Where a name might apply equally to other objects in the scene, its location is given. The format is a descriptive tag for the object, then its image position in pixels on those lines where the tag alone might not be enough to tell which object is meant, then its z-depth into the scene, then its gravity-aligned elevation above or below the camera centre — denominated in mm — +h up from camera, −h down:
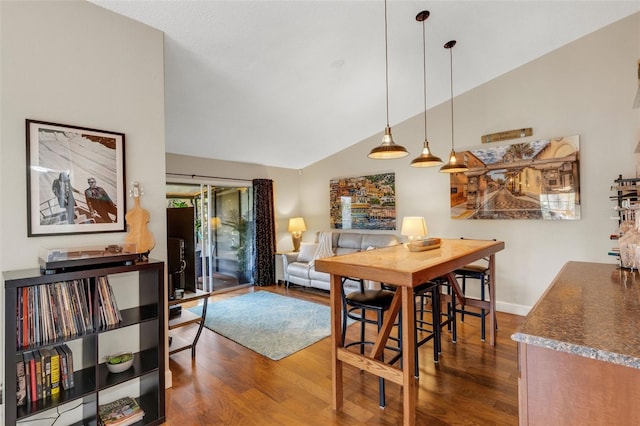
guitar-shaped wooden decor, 2148 -86
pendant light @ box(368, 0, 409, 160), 2387 +492
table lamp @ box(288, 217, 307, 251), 6211 -287
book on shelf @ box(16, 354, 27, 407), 1644 -888
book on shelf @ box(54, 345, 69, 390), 1801 -897
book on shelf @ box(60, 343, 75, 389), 1819 -889
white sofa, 5050 -716
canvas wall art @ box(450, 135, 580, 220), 3537 +364
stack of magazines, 1924 -1272
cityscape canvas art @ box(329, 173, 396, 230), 5150 +209
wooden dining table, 1826 -408
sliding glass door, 5281 -252
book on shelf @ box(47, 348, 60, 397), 1758 -899
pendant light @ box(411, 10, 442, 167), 2822 +502
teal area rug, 3266 -1361
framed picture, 1883 +260
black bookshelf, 1557 -841
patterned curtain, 5781 -328
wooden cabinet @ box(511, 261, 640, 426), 869 -474
